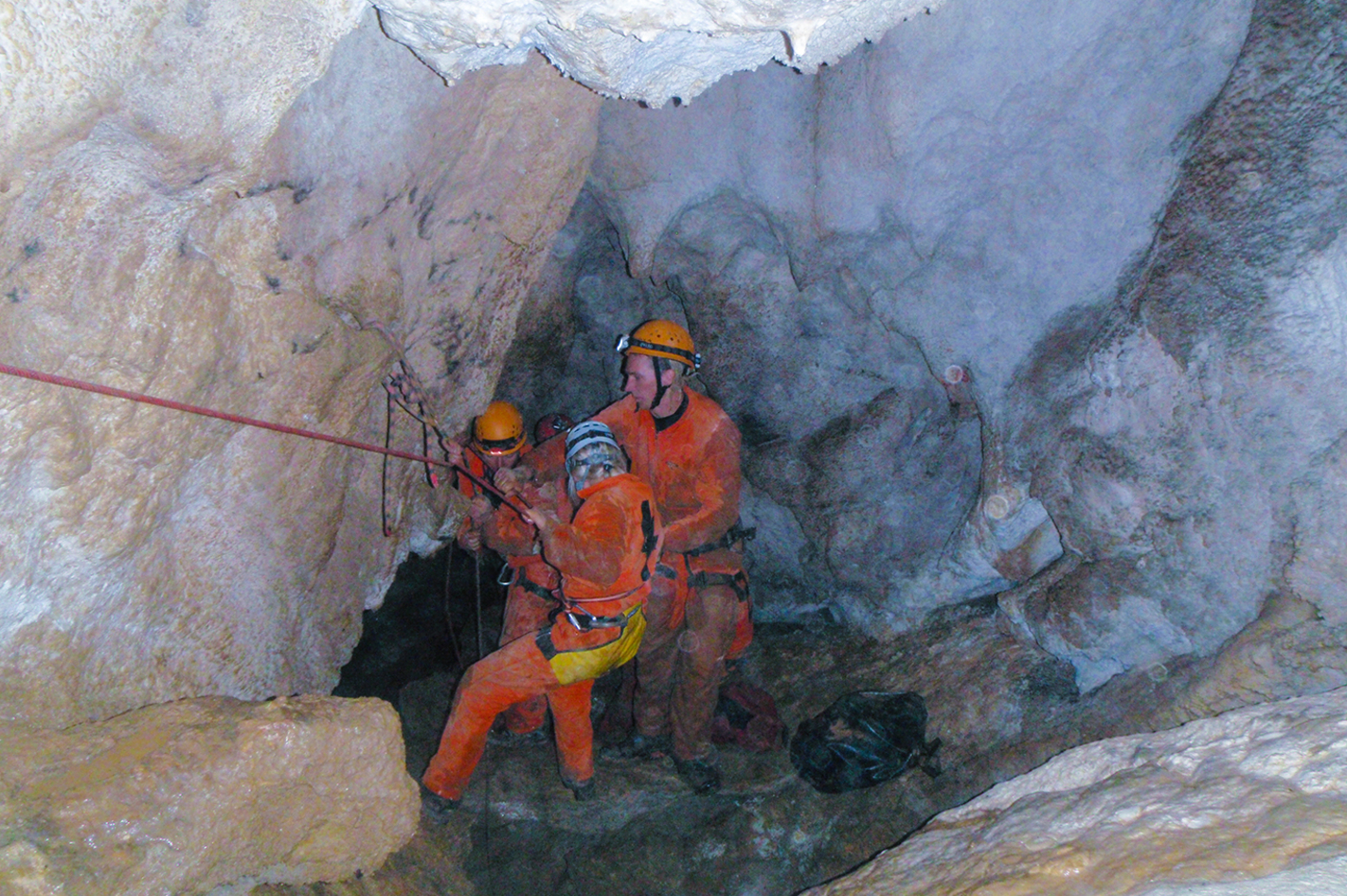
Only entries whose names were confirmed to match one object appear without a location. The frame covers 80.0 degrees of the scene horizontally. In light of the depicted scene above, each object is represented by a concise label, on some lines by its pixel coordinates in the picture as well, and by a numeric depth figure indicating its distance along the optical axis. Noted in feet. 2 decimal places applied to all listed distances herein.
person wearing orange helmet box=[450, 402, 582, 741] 15.17
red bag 15.78
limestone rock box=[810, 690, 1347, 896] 5.47
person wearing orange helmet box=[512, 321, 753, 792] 14.92
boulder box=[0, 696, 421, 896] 6.79
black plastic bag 14.23
